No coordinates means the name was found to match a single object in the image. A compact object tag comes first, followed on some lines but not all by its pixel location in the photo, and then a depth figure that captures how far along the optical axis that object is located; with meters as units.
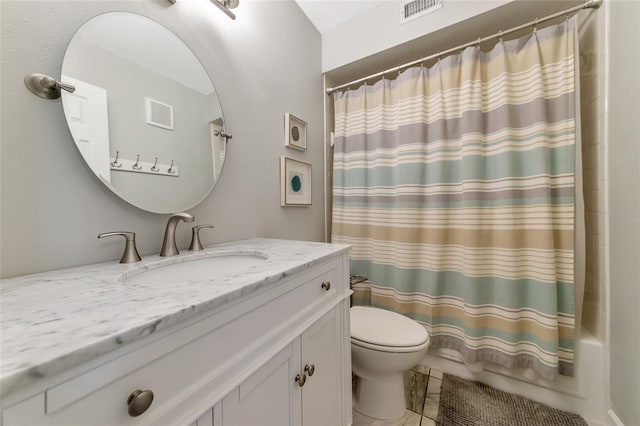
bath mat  1.05
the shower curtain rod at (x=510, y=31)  1.04
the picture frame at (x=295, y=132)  1.36
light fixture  0.96
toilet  0.99
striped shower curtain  1.09
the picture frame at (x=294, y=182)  1.33
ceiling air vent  1.30
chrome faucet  0.75
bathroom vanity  0.26
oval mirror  0.64
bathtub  1.04
